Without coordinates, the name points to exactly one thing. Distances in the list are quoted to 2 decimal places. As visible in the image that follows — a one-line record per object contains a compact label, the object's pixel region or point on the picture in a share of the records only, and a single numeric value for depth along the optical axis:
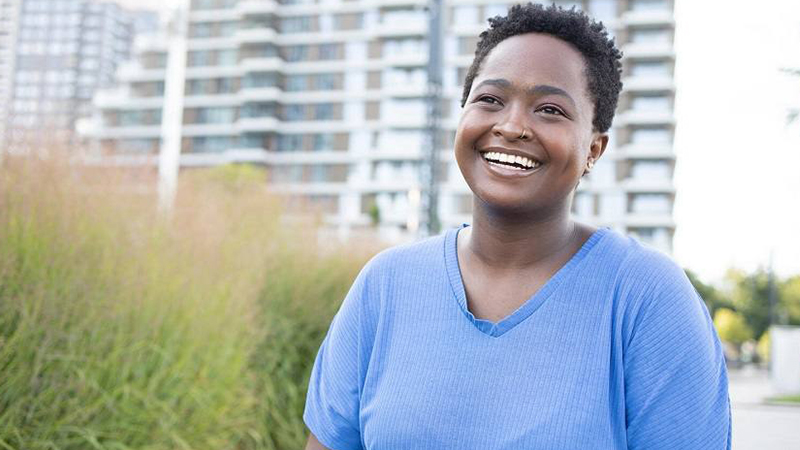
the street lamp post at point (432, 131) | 8.16
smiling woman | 1.26
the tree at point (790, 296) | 42.09
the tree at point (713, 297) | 52.70
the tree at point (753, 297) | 45.81
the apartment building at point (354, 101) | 45.53
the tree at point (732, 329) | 39.72
